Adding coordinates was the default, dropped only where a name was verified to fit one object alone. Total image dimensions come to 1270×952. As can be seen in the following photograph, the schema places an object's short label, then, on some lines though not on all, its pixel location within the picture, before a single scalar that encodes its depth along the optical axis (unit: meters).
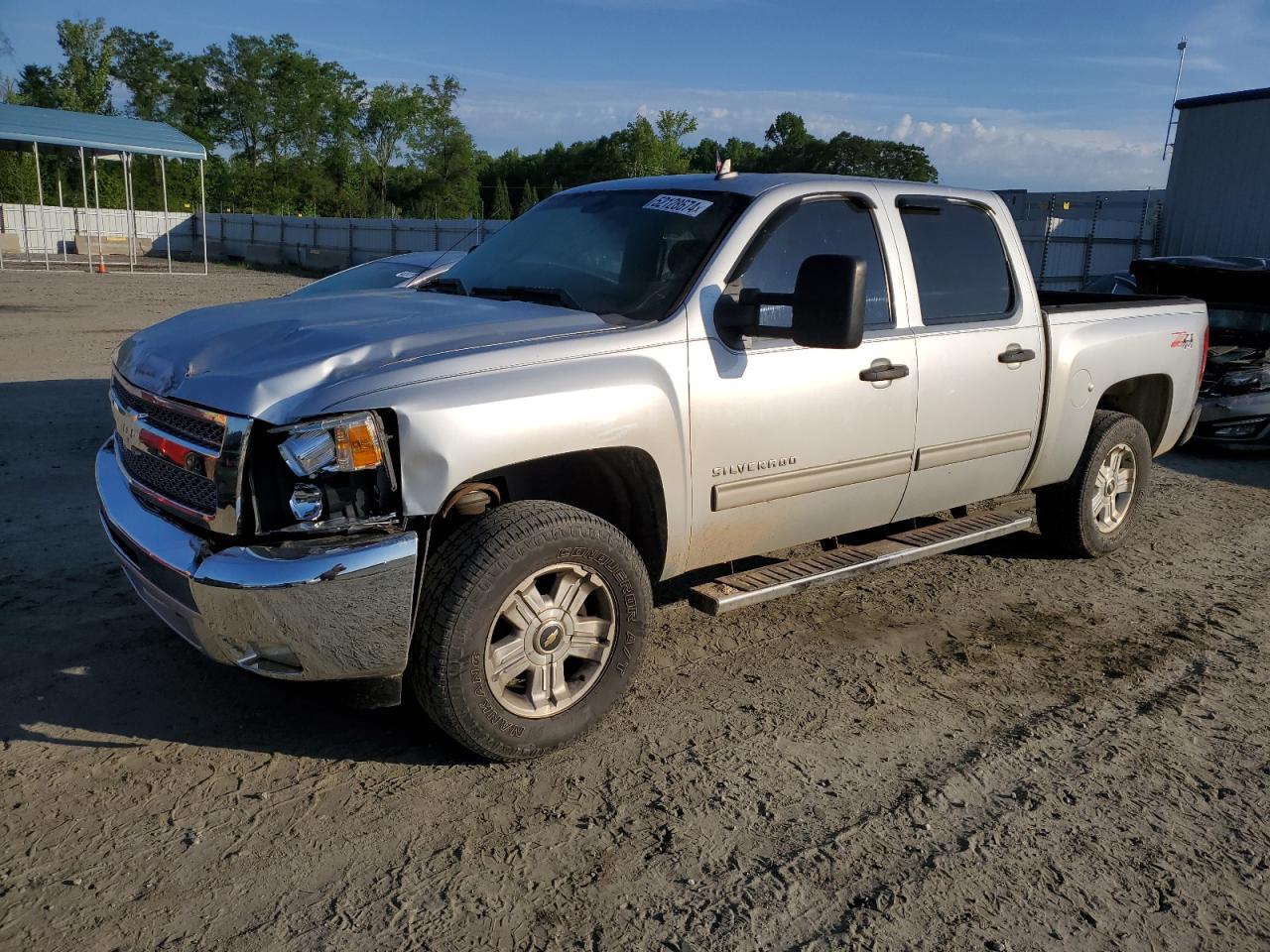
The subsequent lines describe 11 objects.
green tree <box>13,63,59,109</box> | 67.50
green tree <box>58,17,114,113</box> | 66.31
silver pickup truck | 3.05
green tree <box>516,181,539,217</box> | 65.04
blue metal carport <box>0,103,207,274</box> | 28.20
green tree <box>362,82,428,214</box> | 78.31
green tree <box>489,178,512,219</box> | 69.12
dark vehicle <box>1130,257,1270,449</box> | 9.02
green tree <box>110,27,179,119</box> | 77.94
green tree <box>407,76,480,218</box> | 79.06
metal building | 21.31
